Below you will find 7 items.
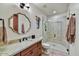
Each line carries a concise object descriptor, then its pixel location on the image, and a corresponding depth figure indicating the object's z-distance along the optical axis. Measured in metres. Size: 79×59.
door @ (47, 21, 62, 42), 1.62
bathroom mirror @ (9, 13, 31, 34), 1.61
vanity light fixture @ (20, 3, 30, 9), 1.61
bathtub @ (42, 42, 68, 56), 1.66
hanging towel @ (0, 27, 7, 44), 1.55
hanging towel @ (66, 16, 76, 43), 1.62
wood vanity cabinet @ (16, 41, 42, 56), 1.63
